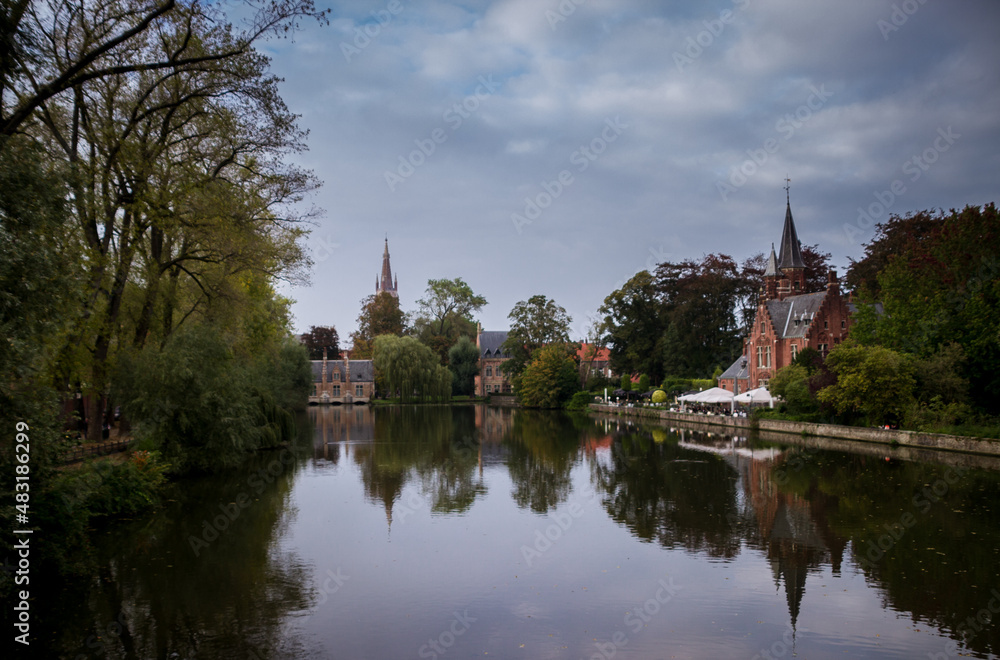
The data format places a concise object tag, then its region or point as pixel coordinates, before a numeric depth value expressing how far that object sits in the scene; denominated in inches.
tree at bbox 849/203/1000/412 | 1039.6
